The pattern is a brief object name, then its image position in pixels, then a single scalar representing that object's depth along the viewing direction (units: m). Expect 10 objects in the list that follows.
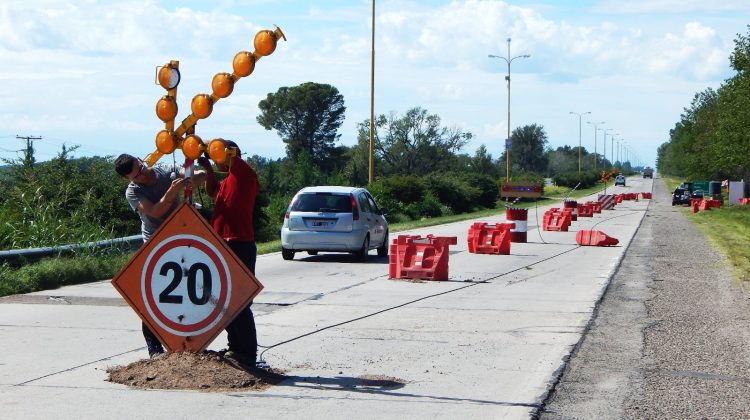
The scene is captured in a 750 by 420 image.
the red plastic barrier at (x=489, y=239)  24.61
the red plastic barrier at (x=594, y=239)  28.59
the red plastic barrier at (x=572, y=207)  45.30
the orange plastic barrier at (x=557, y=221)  37.41
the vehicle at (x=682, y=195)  78.38
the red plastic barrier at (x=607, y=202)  64.31
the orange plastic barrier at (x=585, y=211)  52.59
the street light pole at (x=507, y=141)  75.69
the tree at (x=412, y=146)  96.94
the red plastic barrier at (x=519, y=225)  29.49
